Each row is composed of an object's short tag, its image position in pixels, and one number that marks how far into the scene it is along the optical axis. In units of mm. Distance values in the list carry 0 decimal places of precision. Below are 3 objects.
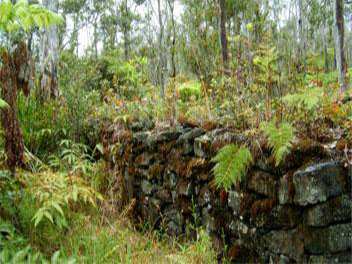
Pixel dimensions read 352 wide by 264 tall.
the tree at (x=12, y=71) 3663
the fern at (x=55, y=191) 3521
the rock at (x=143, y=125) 5066
